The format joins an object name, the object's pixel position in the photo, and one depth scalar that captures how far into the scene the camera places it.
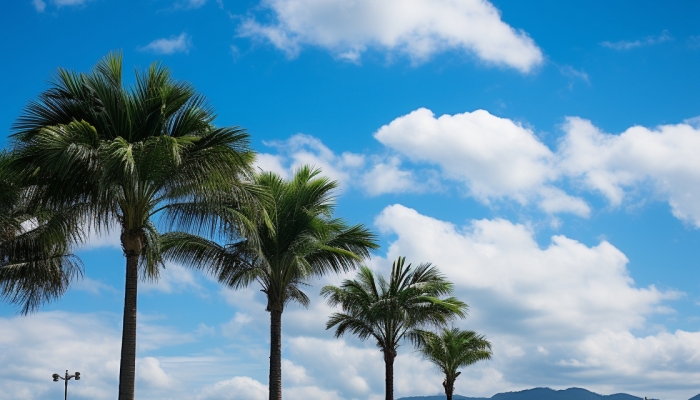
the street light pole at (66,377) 45.28
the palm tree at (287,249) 21.48
